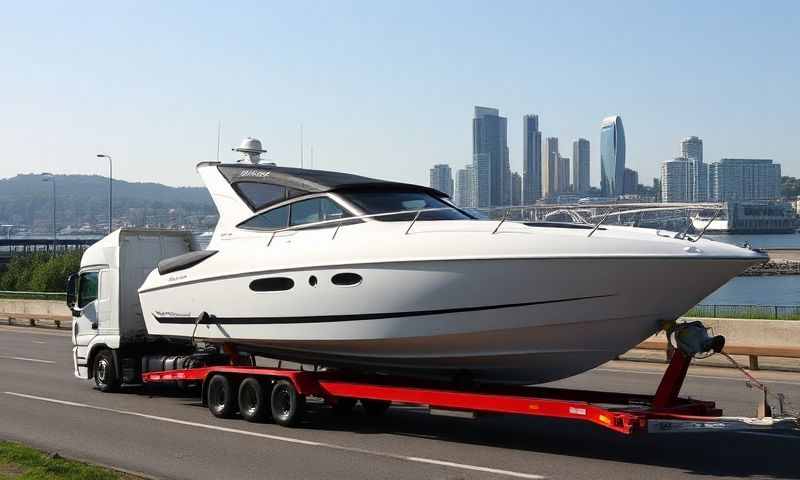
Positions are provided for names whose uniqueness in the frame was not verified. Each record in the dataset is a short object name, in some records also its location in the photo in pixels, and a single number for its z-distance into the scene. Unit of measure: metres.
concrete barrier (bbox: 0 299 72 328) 35.41
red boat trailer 9.02
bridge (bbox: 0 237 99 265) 105.09
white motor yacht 9.55
